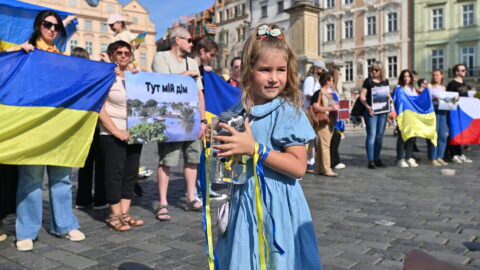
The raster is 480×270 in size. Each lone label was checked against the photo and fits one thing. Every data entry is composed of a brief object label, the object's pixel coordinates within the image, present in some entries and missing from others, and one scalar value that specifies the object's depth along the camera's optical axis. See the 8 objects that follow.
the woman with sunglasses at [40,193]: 4.22
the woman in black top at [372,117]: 9.15
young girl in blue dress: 2.08
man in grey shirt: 5.48
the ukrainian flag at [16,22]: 5.08
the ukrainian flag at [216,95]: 6.57
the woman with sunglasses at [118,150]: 4.79
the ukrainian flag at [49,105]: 4.08
